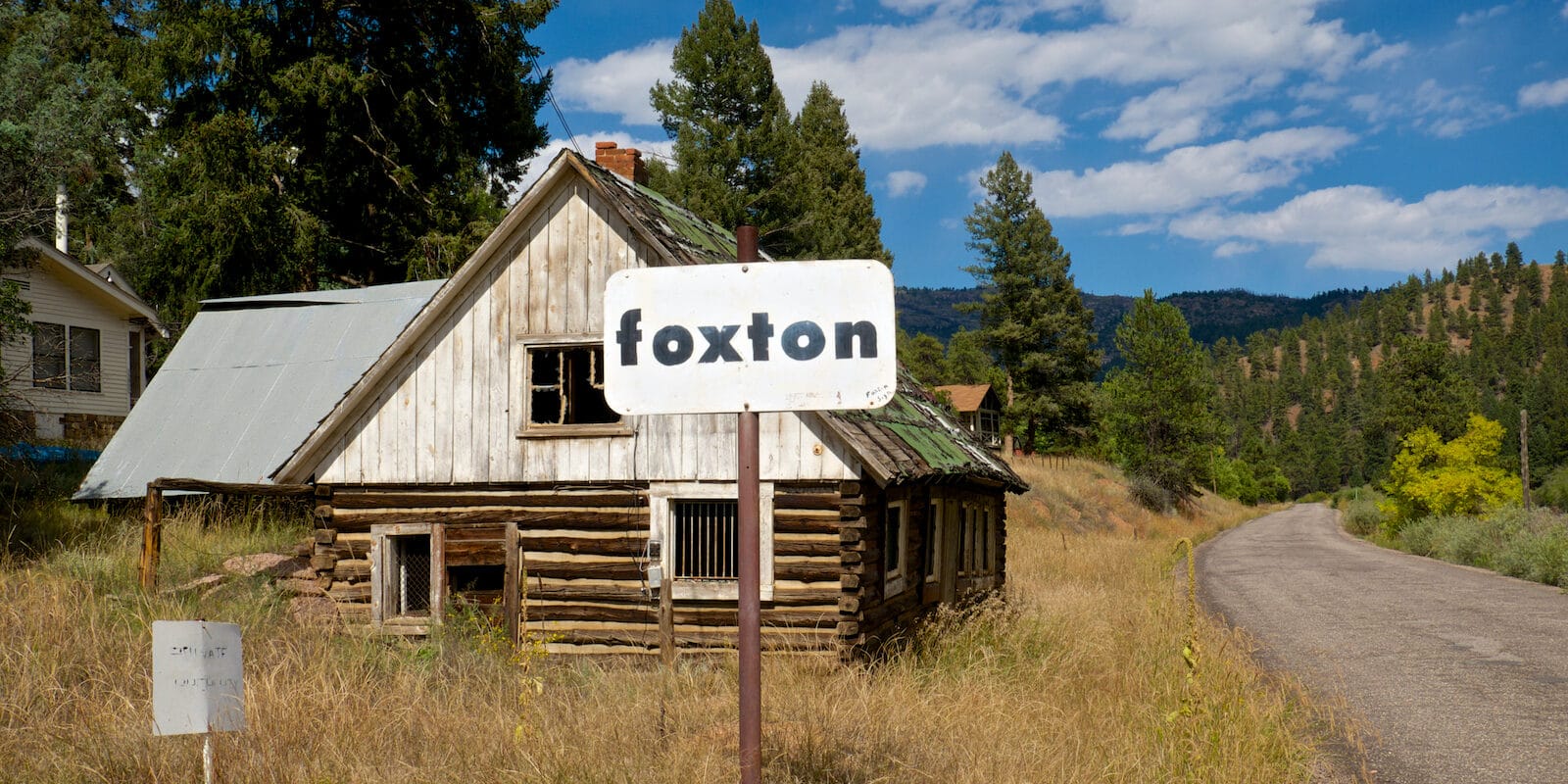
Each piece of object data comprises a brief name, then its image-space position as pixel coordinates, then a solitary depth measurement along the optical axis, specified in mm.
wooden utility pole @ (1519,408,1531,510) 43875
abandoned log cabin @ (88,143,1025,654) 11664
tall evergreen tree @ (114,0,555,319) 26234
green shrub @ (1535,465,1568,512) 75750
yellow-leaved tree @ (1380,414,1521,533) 42125
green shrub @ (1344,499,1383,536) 58719
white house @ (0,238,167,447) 26906
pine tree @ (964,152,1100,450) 59250
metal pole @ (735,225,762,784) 3832
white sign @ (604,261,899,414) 3871
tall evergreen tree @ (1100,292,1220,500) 58156
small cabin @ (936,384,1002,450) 61406
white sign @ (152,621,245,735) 5477
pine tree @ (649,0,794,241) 40562
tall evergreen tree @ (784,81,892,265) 43375
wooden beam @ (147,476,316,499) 12891
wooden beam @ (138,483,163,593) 12367
